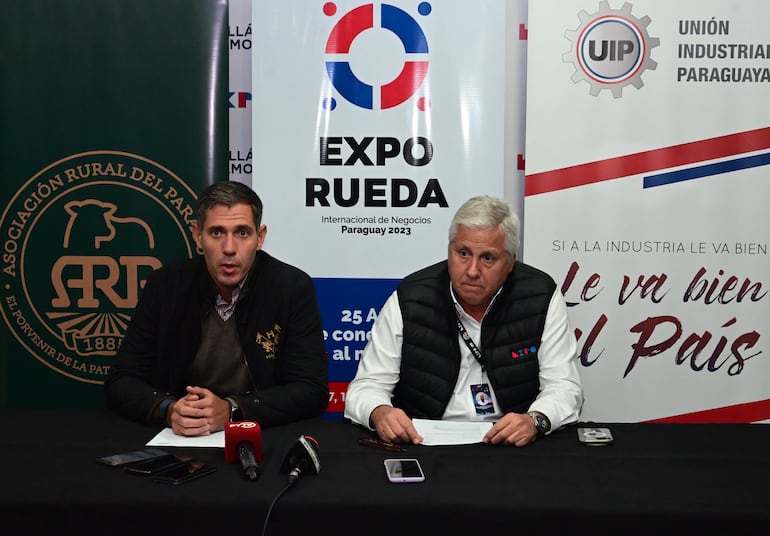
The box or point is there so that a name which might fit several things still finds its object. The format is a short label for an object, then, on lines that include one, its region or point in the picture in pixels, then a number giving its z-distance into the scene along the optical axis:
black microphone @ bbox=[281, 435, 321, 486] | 1.53
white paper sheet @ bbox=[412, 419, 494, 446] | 1.79
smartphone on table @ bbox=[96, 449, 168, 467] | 1.58
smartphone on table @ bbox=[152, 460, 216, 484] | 1.49
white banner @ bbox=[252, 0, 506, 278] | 3.24
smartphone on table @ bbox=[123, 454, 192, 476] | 1.53
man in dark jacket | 2.27
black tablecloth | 1.38
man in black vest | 2.23
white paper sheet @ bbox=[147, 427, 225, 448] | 1.76
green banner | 3.36
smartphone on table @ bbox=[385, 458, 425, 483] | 1.50
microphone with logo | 1.60
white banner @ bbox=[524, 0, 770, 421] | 3.17
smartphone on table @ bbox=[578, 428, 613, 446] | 1.77
